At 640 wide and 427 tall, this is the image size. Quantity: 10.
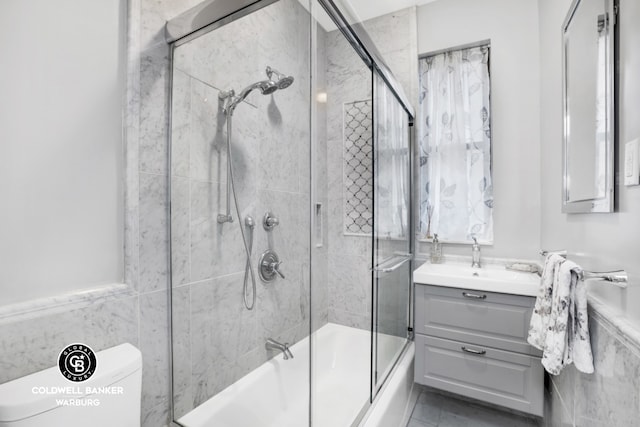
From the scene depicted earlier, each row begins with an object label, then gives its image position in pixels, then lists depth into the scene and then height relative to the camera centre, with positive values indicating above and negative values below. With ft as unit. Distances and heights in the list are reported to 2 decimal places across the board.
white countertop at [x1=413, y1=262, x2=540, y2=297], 5.36 -1.35
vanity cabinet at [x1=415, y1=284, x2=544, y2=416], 5.33 -2.64
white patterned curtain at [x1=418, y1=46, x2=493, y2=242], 7.07 +1.62
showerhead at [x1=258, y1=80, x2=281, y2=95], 4.03 +1.72
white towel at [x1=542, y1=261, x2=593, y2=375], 3.50 -1.37
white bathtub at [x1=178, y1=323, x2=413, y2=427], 3.91 -2.80
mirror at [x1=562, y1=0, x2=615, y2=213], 3.25 +1.36
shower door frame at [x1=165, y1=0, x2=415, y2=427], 3.52 +2.43
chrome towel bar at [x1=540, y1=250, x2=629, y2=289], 2.85 -0.68
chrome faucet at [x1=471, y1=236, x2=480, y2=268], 6.91 -1.07
